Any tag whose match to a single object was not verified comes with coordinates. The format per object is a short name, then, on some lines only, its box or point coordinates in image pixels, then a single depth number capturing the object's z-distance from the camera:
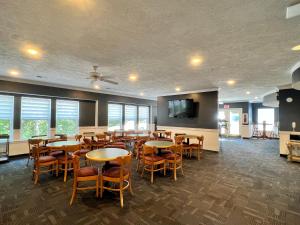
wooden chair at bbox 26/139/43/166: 4.42
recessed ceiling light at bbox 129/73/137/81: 4.89
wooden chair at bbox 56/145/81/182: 3.68
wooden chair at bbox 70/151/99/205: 2.72
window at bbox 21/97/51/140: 5.72
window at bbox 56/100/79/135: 6.56
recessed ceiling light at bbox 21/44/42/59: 2.97
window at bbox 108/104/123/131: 8.38
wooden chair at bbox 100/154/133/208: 2.66
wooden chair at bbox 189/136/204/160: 5.54
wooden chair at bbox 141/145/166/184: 3.71
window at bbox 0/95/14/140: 5.29
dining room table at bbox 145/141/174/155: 3.89
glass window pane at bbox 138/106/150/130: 10.12
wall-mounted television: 7.39
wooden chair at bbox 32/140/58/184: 3.48
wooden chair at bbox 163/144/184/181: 3.88
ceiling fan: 3.81
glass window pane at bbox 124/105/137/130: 9.24
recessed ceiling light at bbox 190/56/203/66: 3.38
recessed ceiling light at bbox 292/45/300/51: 2.74
